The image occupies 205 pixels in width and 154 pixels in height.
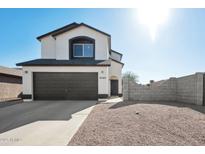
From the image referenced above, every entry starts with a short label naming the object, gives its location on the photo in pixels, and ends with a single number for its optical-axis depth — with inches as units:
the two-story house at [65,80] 509.7
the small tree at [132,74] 1978.3
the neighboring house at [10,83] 634.6
